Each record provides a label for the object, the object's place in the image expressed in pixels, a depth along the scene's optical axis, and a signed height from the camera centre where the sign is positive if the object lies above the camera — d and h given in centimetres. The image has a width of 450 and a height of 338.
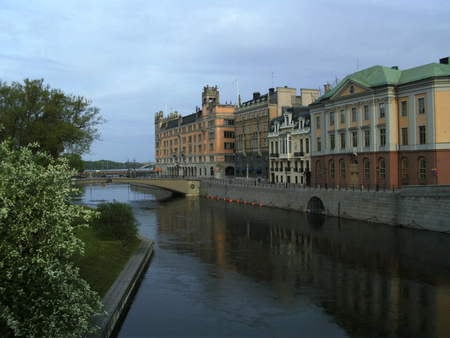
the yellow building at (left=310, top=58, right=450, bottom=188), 5947 +555
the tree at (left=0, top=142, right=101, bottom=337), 1485 -264
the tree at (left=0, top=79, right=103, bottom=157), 5156 +660
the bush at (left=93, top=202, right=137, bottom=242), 4366 -472
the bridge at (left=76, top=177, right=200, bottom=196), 11631 -313
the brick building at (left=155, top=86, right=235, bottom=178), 13138 +937
